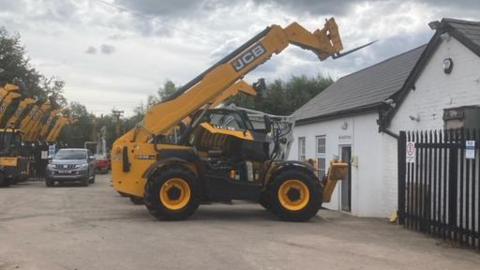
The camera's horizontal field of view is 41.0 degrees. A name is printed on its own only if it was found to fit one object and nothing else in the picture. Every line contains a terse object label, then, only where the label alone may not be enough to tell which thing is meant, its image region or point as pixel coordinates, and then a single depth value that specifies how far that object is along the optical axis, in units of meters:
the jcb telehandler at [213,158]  13.71
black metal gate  10.65
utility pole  70.19
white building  12.70
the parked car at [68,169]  28.09
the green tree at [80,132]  65.94
